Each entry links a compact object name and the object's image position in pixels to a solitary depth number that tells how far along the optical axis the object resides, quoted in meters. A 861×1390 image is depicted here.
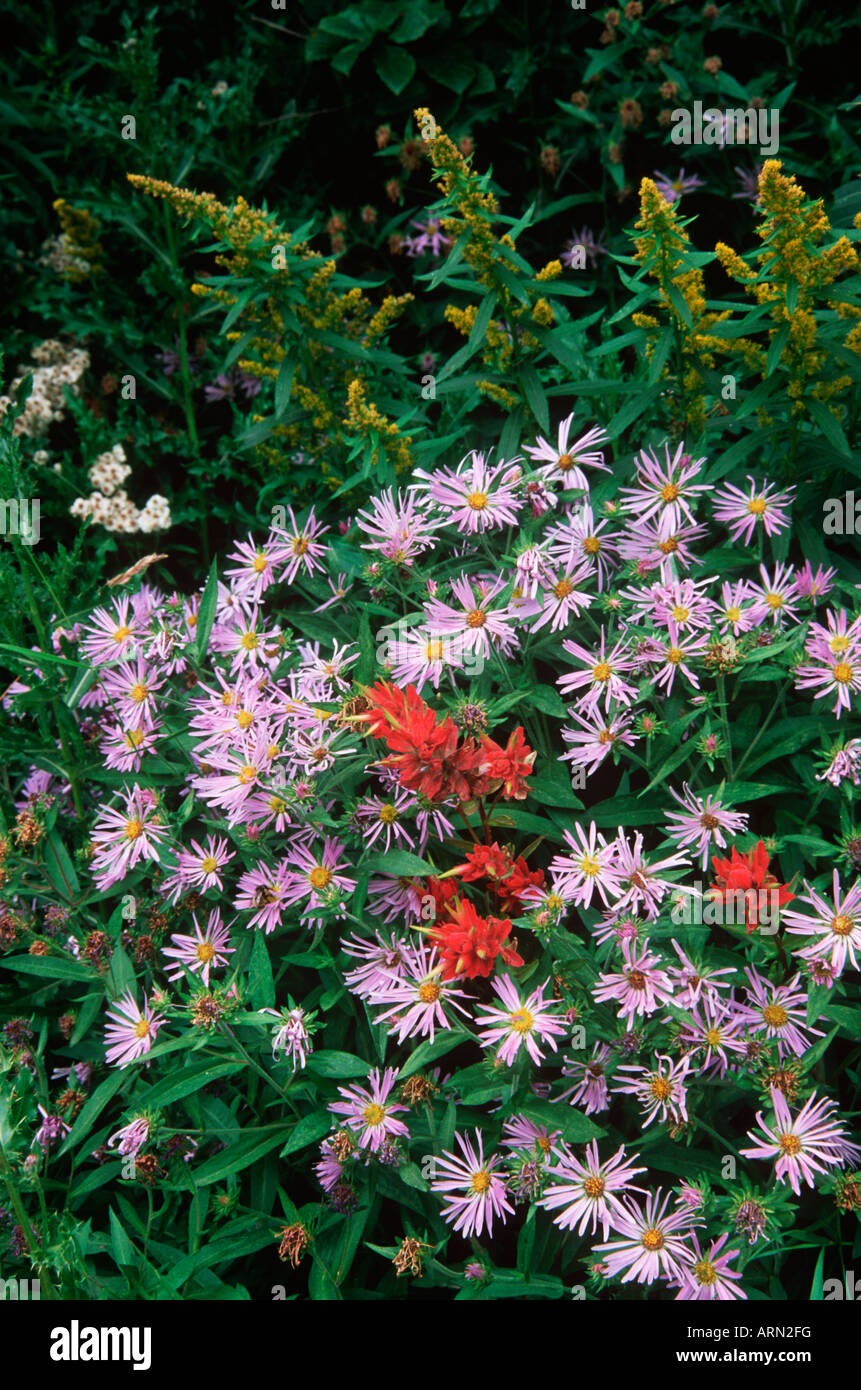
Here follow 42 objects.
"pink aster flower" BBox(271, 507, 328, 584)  0.78
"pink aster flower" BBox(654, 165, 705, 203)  0.95
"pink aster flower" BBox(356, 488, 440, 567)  0.74
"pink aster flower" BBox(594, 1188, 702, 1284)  0.64
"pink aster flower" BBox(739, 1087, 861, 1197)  0.64
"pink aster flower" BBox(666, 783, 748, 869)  0.68
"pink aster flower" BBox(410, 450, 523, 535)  0.74
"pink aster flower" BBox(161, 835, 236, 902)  0.73
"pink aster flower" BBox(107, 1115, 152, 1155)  0.69
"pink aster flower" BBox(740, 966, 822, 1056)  0.66
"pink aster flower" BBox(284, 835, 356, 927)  0.68
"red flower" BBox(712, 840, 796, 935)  0.64
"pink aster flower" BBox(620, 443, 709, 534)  0.74
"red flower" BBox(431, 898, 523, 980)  0.65
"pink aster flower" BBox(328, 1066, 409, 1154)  0.67
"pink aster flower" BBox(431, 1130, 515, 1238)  0.66
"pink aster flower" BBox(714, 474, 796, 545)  0.75
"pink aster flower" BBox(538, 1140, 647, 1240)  0.65
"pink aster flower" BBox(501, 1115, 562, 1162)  0.66
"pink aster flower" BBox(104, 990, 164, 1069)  0.71
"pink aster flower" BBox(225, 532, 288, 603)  0.79
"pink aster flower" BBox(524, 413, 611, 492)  0.76
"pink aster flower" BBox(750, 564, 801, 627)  0.72
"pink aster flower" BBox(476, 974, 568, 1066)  0.65
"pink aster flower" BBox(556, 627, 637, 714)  0.70
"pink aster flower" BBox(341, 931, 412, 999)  0.68
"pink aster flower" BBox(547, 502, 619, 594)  0.74
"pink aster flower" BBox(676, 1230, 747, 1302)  0.64
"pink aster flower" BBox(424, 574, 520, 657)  0.71
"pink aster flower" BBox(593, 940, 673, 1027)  0.65
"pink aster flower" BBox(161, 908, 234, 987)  0.72
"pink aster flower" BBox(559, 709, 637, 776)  0.70
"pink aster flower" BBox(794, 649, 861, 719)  0.69
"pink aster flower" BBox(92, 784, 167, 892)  0.74
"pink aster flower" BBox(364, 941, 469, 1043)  0.66
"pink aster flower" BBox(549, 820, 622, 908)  0.67
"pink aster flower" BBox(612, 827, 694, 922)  0.66
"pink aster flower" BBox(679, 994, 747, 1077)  0.65
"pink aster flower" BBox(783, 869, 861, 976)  0.65
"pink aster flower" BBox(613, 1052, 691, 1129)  0.65
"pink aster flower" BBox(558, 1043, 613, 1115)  0.68
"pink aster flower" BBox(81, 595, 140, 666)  0.79
